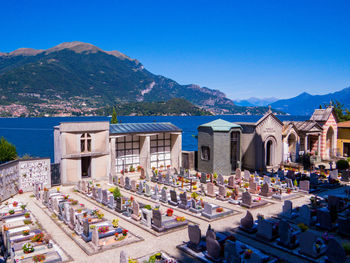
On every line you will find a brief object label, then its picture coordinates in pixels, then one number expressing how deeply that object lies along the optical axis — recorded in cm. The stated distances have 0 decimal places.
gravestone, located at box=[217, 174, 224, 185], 2478
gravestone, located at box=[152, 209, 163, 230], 1514
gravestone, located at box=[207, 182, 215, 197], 2170
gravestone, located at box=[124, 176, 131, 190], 2420
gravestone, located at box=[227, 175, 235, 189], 2408
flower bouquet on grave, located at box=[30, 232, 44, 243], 1363
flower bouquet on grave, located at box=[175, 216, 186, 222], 1627
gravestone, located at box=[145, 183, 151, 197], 2185
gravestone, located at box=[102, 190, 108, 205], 1982
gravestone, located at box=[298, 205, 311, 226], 1584
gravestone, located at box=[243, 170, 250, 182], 2682
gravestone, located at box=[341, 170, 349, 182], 2656
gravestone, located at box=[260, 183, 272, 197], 2129
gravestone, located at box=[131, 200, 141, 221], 1680
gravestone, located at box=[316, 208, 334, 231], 1498
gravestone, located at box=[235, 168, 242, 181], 2692
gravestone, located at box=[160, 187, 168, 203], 2045
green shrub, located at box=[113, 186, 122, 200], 1869
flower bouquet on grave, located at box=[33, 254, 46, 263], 1177
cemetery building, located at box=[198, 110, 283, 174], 2944
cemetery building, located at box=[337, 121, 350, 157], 3881
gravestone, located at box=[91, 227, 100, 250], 1323
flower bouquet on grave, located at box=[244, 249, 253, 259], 1163
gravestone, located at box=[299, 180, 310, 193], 2266
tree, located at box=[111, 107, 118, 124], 5614
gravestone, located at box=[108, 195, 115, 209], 1892
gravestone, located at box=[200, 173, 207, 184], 2606
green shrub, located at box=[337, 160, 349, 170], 3027
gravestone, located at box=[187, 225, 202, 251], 1280
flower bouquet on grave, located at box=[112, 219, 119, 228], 1516
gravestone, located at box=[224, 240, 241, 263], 1118
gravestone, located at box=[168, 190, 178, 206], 1975
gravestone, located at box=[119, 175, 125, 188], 2498
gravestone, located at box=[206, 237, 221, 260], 1189
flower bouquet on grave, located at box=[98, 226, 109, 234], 1456
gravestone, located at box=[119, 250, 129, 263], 1055
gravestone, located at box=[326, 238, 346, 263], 1094
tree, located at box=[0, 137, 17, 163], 3503
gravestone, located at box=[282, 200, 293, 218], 1667
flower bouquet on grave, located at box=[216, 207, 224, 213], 1756
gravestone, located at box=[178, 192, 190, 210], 1876
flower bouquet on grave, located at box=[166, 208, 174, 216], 1724
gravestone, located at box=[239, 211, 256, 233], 1498
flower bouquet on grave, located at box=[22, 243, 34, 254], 1267
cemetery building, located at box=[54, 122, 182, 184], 2538
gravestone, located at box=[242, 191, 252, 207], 1886
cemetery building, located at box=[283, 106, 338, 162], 3482
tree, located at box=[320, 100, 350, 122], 5844
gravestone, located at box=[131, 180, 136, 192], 2333
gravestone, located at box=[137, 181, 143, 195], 2261
